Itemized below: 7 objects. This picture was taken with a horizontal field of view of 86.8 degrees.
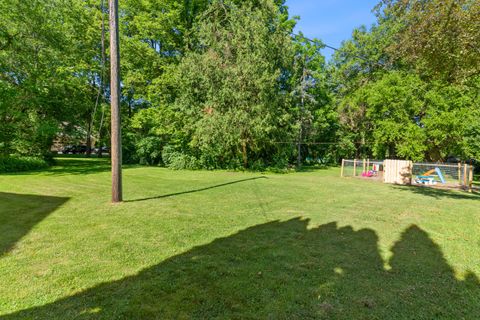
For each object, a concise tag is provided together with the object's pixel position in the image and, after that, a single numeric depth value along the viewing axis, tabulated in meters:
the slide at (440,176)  12.77
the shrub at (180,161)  19.00
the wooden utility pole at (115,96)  6.29
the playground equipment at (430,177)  12.82
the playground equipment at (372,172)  16.05
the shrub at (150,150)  20.73
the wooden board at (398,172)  13.37
